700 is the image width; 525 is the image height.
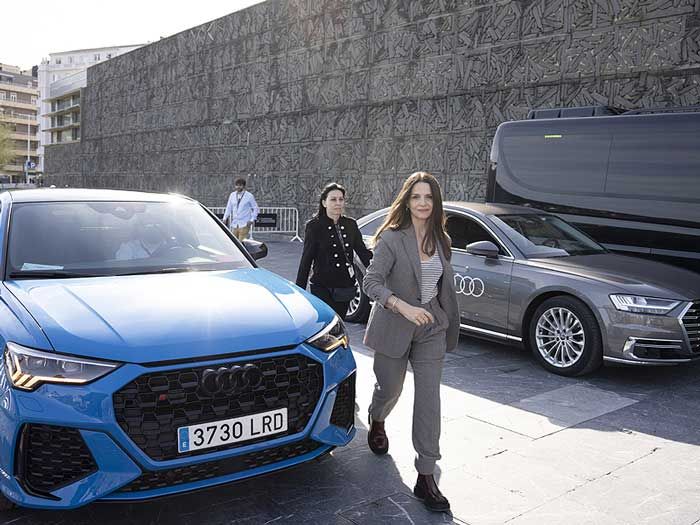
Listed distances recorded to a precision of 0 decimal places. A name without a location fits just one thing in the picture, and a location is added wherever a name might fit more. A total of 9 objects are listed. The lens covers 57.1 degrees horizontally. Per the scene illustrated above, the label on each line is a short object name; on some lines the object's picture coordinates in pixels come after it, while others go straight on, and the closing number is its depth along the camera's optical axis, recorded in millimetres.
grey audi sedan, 5352
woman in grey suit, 3285
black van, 7184
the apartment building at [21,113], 111750
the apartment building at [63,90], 81500
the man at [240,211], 13703
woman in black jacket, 5184
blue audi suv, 2611
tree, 70812
